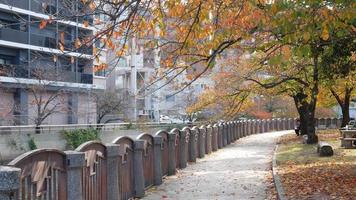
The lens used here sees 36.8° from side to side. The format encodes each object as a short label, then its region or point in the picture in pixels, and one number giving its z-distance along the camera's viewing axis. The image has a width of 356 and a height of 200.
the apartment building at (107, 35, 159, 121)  43.76
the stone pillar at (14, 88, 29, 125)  35.03
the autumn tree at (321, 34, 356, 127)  12.47
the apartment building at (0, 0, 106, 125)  33.47
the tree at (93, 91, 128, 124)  41.06
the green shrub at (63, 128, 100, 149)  28.94
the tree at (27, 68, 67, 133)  32.47
